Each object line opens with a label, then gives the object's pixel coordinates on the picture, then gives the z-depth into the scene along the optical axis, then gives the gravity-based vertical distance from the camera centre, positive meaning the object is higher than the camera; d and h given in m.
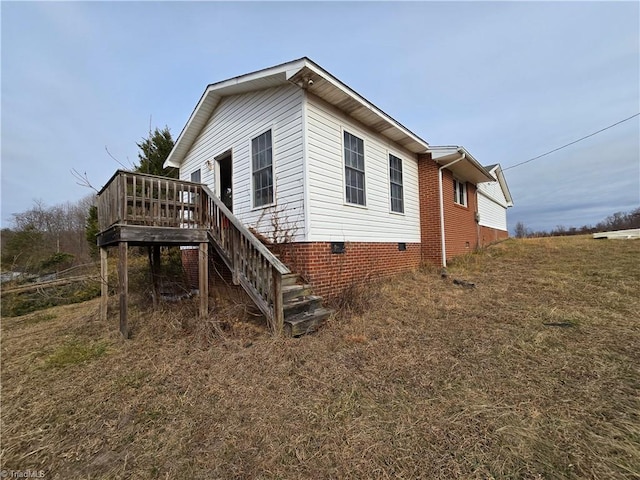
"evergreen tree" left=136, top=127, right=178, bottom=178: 13.60 +5.56
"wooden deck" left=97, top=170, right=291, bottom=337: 4.38 +0.43
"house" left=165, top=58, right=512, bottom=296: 5.60 +2.10
